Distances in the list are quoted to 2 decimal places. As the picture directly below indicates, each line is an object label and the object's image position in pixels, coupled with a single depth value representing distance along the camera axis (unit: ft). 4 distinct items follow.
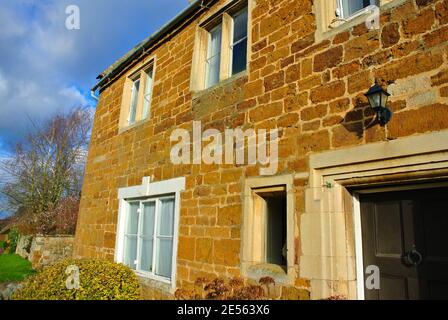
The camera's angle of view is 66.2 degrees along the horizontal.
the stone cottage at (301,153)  10.43
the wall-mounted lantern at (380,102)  10.68
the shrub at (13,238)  71.56
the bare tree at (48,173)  71.56
